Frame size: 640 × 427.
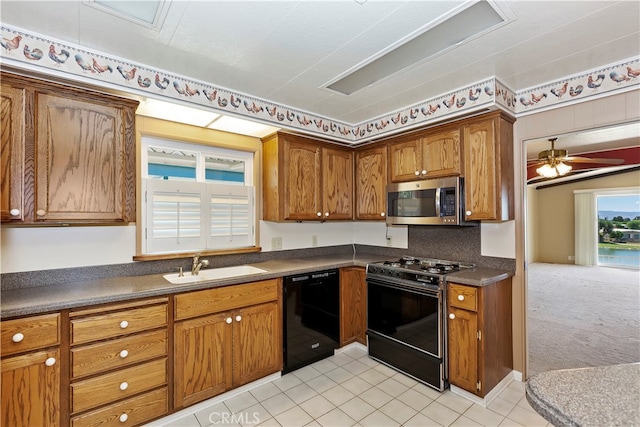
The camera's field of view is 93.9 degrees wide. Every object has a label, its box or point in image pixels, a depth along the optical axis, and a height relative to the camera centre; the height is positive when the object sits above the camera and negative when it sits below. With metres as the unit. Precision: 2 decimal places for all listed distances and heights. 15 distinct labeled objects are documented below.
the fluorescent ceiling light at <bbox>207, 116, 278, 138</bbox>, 2.63 +0.83
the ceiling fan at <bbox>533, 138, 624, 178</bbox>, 3.48 +0.65
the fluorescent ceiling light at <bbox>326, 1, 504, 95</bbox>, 1.62 +1.06
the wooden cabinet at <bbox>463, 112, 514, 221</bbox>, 2.41 +0.38
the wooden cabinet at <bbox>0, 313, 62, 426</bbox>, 1.54 -0.82
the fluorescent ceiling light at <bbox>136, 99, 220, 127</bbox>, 2.25 +0.84
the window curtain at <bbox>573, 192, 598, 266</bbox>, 7.68 -0.41
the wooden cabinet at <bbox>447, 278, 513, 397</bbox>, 2.22 -0.95
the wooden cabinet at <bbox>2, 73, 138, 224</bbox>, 1.73 +0.40
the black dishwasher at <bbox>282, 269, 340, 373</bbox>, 2.65 -0.95
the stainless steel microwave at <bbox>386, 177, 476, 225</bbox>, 2.61 +0.11
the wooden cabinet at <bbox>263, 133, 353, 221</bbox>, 2.97 +0.37
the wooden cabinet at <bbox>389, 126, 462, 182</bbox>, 2.66 +0.57
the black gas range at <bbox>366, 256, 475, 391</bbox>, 2.40 -0.90
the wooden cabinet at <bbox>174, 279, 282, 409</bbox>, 2.10 -0.95
